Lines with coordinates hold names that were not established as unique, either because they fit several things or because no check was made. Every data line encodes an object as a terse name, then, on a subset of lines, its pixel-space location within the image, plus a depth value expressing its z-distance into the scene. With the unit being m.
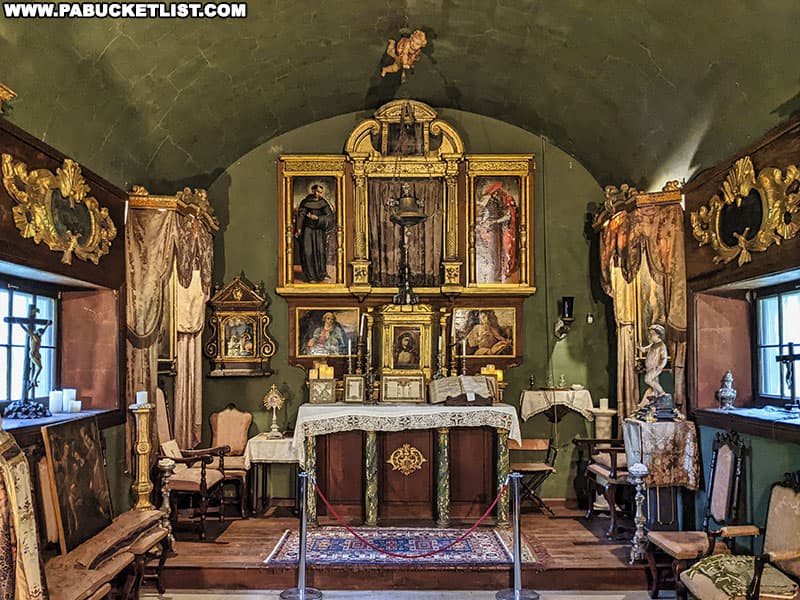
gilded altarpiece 9.59
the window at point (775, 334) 6.52
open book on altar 8.45
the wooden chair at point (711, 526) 5.70
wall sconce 9.45
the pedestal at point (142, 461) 6.99
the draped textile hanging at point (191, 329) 8.62
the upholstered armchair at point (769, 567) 4.76
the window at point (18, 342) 6.33
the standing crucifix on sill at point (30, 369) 6.03
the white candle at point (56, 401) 6.62
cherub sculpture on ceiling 7.93
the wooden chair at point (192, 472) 7.64
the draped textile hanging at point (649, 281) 7.24
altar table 8.02
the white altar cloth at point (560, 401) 9.38
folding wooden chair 8.59
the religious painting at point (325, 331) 9.61
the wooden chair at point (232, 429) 9.36
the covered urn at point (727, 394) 6.70
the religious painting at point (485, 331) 9.56
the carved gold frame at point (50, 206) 5.38
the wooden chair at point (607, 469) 7.62
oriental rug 6.77
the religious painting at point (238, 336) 9.55
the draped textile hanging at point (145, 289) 7.36
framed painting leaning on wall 5.70
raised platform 6.57
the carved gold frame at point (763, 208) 5.46
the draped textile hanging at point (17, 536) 3.90
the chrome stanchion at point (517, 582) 6.09
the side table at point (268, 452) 8.73
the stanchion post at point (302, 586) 6.09
